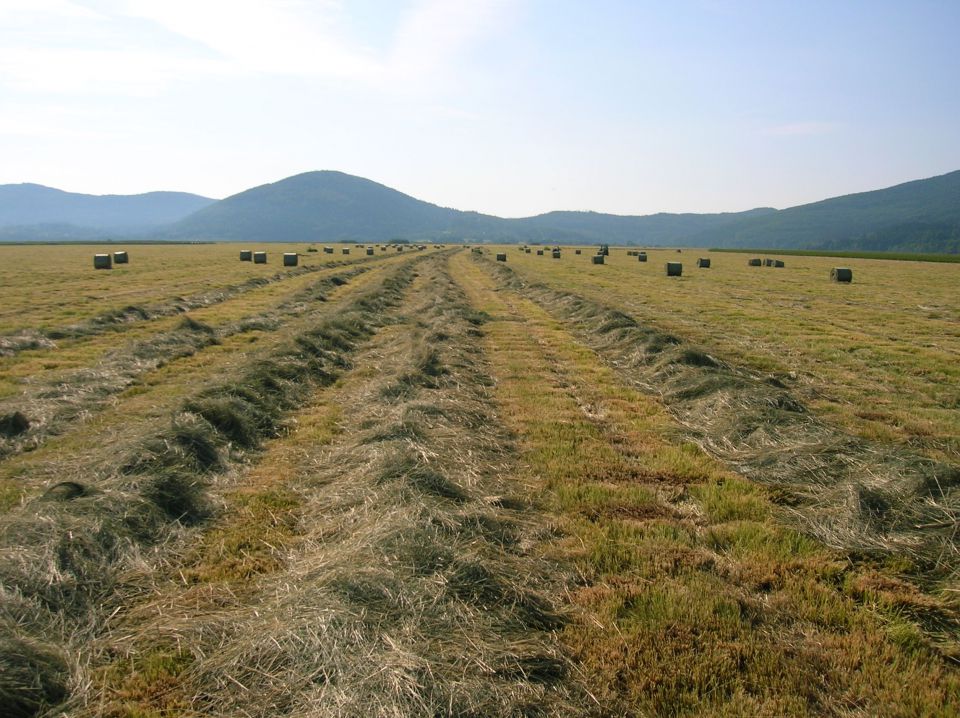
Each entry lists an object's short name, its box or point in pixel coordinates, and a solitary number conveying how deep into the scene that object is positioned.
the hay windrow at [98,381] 9.52
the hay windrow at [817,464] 6.02
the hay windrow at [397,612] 3.85
